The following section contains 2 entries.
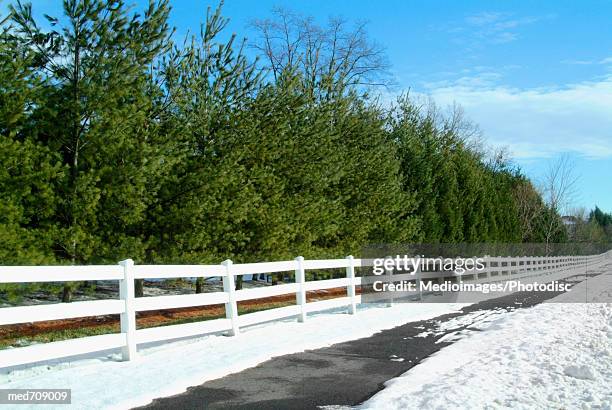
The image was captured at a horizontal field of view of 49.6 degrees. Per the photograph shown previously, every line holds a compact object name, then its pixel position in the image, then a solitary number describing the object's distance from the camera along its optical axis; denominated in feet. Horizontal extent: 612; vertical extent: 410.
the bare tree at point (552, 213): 236.43
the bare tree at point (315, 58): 130.82
